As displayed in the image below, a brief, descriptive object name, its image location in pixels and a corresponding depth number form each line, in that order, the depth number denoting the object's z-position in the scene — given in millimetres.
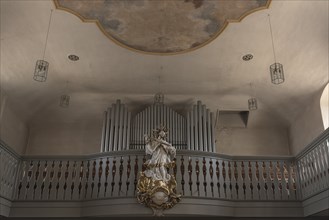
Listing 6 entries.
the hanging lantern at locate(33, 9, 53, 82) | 8461
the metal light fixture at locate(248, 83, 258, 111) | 11447
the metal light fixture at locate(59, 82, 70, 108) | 11273
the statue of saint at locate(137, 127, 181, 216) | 9398
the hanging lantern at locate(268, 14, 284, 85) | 8609
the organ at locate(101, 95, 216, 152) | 11914
